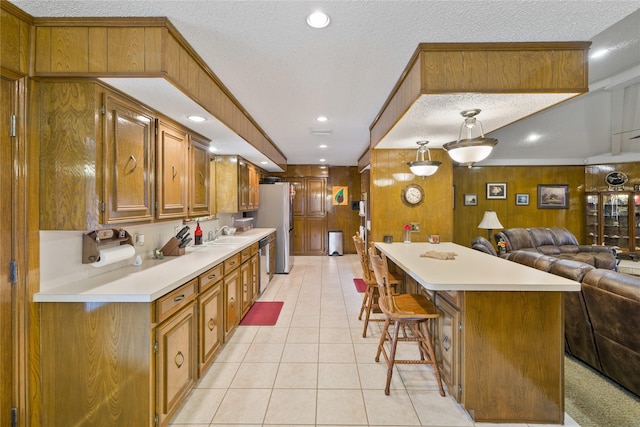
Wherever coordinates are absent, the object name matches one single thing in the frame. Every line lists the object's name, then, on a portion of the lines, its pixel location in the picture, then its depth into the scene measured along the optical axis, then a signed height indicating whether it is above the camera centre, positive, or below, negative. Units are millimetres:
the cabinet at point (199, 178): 2789 +336
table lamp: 5906 -232
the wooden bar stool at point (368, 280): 3075 -747
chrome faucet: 4156 -288
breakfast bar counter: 1831 -889
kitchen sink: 3635 -395
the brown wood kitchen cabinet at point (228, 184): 4203 +402
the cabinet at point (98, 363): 1614 -856
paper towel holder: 1899 -211
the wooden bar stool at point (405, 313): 2133 -767
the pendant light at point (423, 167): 3240 +503
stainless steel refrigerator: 5715 -41
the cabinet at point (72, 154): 1652 +328
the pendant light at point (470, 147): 2275 +518
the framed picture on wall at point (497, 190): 7094 +511
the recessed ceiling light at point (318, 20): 1595 +1084
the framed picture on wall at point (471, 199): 7116 +291
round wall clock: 4020 +221
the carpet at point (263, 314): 3422 -1311
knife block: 2756 -362
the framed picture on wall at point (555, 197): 7055 +337
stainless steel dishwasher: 4332 -791
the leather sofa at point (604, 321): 1931 -811
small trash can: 7695 -858
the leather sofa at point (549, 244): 5445 -647
